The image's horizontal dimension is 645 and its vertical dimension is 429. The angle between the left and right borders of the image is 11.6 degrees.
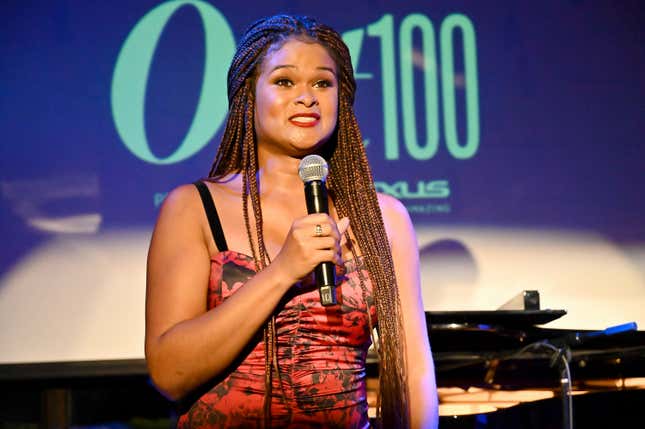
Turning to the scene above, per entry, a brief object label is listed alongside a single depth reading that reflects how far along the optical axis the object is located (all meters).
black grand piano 5.67
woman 4.90
